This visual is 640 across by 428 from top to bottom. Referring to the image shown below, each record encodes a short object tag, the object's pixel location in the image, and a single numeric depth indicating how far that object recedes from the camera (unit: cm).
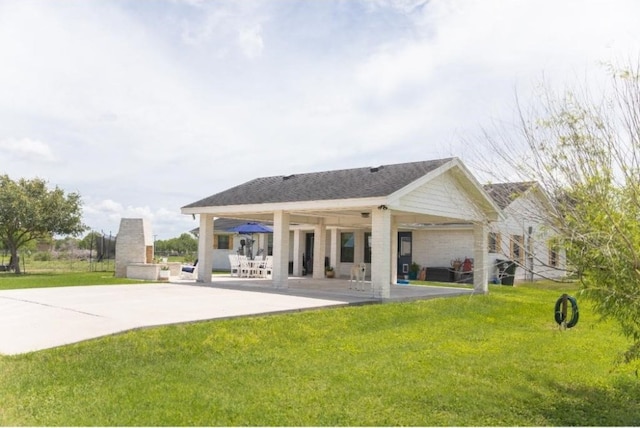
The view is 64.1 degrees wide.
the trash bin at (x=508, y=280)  2250
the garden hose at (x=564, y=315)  1048
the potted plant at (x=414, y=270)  2478
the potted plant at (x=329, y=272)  2394
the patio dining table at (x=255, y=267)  2108
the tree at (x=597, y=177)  495
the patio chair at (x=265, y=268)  2108
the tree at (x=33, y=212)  2153
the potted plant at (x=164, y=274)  1953
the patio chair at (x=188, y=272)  2072
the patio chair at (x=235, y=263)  2116
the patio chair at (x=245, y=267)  2092
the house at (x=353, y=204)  1348
